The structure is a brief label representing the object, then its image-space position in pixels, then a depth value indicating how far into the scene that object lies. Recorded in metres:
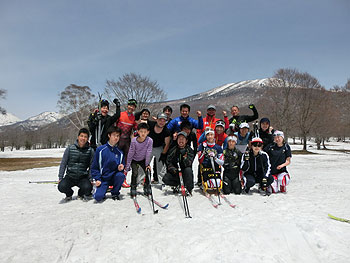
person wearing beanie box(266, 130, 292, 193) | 5.38
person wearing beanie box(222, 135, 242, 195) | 5.09
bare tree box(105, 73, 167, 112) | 24.36
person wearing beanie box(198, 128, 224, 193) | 5.07
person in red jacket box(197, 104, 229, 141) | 6.06
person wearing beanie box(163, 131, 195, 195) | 4.96
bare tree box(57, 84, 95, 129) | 31.70
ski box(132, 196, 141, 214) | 3.94
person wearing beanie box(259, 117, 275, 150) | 6.09
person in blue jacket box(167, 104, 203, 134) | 5.73
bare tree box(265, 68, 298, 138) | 24.41
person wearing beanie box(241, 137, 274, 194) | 5.15
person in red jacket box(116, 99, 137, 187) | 5.68
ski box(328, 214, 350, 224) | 3.51
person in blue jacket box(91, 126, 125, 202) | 4.54
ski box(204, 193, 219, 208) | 4.27
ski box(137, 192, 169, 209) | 4.17
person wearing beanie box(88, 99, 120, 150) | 5.50
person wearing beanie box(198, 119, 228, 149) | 5.83
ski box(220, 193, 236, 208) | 4.23
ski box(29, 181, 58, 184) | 7.65
